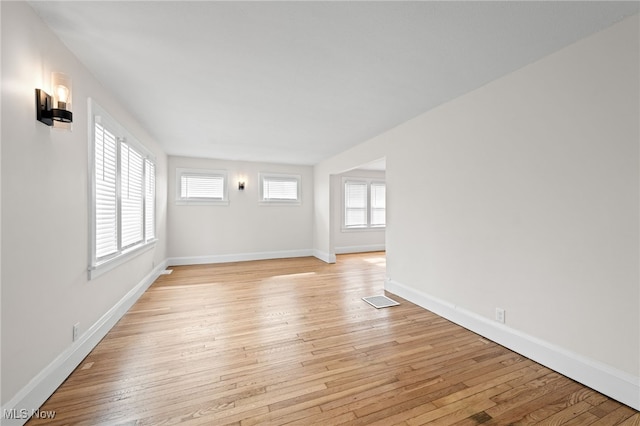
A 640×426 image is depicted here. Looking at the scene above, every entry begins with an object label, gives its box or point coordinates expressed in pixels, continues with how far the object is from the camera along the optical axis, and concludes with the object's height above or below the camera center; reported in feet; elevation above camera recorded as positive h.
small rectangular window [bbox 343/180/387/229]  25.73 +0.81
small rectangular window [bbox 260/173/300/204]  22.29 +2.04
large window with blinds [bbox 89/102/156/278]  8.14 +0.73
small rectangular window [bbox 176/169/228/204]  19.92 +1.95
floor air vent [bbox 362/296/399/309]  11.63 -4.11
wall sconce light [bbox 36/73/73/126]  5.65 +2.40
